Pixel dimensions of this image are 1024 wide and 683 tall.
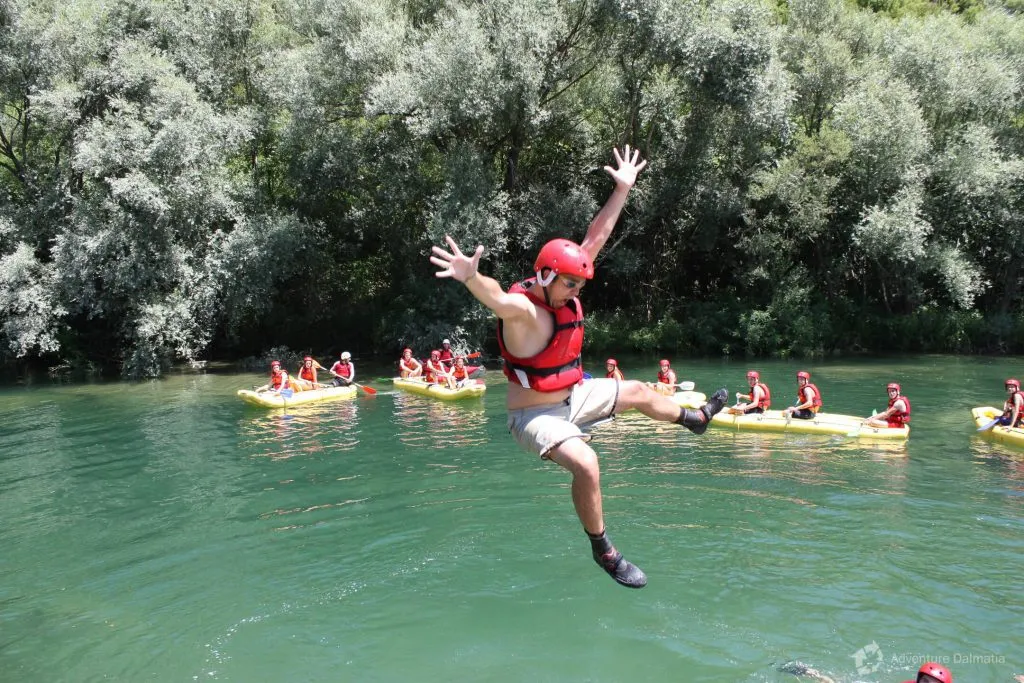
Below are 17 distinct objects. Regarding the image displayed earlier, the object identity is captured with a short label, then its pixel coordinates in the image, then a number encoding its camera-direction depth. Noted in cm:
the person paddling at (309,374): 1920
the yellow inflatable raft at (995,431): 1278
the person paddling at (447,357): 2036
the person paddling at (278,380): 1827
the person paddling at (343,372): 1981
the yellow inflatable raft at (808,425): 1311
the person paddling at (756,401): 1446
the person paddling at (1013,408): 1311
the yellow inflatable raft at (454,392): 1825
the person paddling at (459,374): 1861
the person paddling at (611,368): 1581
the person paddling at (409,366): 2067
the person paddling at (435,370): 1914
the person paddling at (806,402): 1405
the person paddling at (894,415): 1318
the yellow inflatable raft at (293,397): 1769
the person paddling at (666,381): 1619
